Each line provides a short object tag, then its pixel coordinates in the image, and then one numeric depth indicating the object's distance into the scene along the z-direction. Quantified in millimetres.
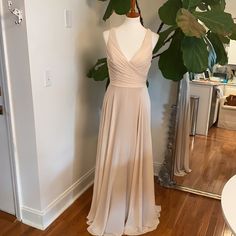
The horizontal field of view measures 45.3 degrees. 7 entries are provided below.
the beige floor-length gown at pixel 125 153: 1868
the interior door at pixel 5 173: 1966
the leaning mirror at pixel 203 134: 2422
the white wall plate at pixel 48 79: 1891
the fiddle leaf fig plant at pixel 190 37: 1591
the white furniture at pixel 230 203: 843
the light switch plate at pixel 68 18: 1998
